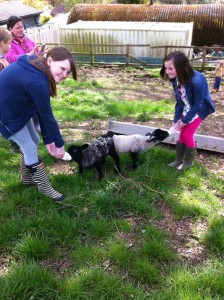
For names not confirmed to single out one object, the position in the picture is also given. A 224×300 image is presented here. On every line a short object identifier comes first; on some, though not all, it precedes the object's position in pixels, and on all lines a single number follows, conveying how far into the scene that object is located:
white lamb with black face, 4.38
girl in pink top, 4.52
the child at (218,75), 9.87
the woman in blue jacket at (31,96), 2.64
